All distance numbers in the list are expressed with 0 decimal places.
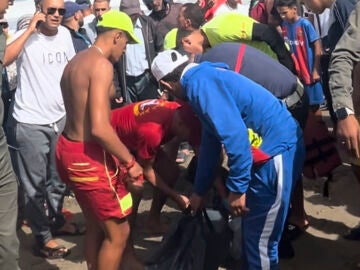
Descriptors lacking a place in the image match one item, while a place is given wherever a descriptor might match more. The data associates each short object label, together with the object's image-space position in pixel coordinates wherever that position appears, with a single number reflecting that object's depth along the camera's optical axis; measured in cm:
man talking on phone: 489
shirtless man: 376
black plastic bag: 405
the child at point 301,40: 606
